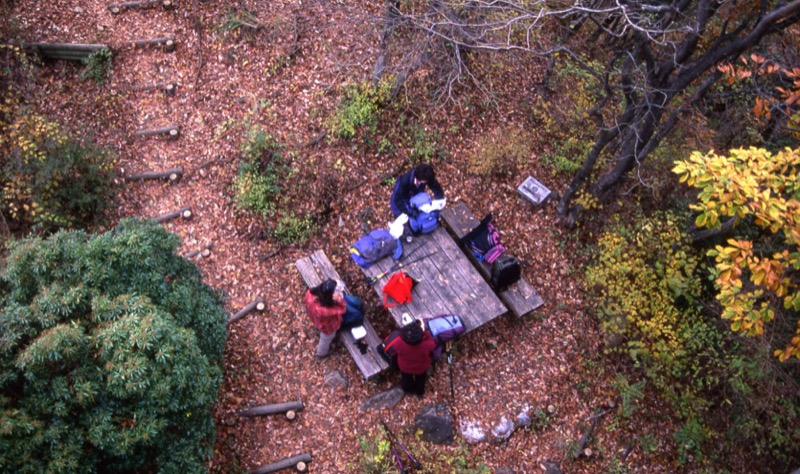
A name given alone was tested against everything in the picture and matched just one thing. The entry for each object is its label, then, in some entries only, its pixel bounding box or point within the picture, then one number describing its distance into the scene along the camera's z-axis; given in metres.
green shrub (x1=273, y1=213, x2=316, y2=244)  8.62
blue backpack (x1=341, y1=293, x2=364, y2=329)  7.43
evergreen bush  5.02
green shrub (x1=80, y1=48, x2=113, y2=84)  9.75
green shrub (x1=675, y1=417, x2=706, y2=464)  7.60
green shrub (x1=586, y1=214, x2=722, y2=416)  7.87
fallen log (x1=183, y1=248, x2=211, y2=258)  8.45
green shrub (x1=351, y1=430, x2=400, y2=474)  6.87
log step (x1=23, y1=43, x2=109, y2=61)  9.72
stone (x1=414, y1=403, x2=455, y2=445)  7.30
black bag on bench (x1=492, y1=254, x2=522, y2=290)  7.68
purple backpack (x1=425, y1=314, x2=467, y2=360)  7.28
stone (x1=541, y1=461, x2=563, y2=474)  7.30
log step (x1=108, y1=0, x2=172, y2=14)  10.39
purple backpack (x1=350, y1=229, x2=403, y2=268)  7.65
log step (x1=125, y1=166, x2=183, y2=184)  9.02
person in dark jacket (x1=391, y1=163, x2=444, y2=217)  7.92
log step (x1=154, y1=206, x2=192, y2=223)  8.69
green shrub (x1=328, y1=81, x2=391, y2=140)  9.41
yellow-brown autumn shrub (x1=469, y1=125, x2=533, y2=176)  9.43
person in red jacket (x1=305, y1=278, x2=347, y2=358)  6.73
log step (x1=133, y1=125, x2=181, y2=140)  9.38
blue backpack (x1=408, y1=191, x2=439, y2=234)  7.89
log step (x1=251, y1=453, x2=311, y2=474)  6.86
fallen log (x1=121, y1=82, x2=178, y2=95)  9.77
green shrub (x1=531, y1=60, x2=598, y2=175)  9.88
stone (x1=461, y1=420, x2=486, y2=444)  7.39
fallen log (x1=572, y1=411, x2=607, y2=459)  7.41
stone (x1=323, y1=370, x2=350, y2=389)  7.56
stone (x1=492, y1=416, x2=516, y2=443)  7.44
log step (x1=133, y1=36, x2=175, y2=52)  10.10
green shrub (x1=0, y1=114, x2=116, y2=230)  8.01
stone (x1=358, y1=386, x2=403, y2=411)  7.45
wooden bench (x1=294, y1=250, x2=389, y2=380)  7.33
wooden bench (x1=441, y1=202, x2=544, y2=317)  7.87
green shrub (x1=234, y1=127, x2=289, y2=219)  8.77
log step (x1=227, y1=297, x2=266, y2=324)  7.93
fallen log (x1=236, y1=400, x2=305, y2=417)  7.23
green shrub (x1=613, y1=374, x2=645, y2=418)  7.74
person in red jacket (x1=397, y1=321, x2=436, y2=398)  6.63
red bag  7.41
